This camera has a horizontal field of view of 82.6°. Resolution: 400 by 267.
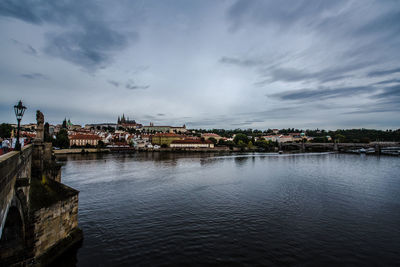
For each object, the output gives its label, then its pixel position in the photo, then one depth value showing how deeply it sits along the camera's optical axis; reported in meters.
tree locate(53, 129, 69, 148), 75.22
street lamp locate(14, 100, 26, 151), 8.70
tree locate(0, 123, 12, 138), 61.38
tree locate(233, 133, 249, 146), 133.26
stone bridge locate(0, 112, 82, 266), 6.63
